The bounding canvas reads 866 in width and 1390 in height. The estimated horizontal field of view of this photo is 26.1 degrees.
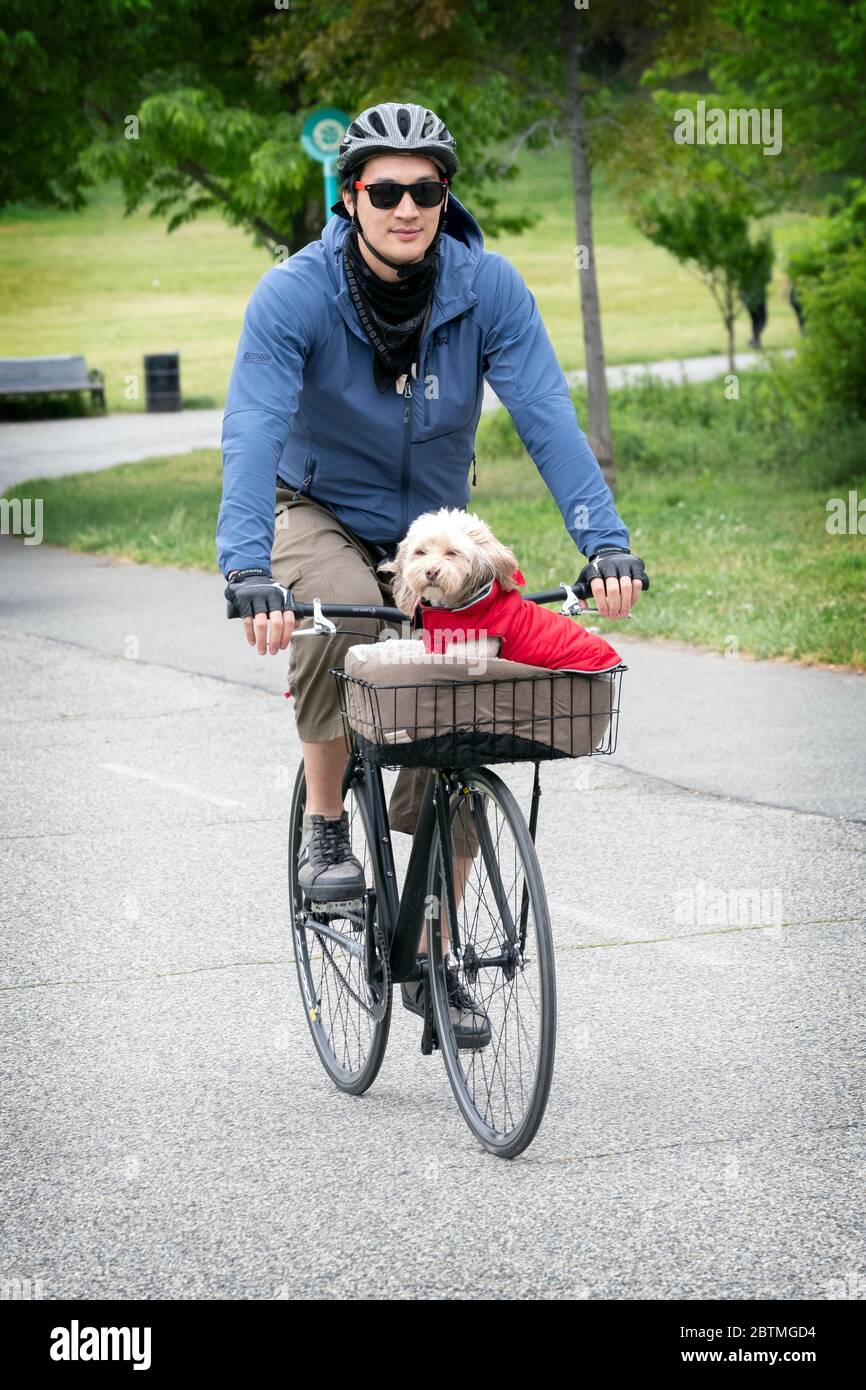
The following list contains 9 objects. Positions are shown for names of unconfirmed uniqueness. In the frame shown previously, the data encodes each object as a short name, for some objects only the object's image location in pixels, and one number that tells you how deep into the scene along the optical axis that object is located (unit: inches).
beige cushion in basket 145.0
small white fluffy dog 142.4
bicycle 148.6
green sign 594.9
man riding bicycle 161.5
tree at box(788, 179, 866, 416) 645.9
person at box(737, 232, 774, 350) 1326.3
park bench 1360.7
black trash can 1373.0
